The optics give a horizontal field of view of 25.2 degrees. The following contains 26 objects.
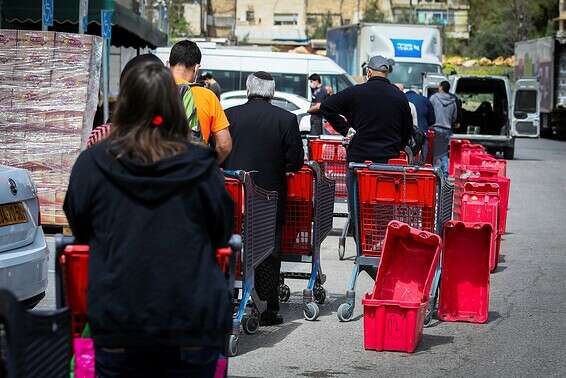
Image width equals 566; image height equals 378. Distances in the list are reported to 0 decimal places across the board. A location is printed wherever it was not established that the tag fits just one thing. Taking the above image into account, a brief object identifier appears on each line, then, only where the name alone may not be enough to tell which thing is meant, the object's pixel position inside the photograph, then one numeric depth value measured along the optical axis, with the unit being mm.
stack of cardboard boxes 14508
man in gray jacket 22594
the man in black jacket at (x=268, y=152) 9031
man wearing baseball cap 11031
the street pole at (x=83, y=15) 19734
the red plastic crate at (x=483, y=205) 12406
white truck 39031
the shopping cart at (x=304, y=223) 9461
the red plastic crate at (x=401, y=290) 8273
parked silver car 8094
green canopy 21812
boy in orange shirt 8094
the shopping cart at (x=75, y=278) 4598
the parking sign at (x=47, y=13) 17859
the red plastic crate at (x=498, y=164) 16048
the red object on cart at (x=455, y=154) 23103
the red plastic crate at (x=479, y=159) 16844
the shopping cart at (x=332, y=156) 14164
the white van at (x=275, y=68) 32531
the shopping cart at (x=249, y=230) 8062
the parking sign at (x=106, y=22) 20766
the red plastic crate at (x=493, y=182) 12742
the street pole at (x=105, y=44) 20484
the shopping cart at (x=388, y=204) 9133
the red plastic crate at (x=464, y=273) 9438
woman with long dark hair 4117
